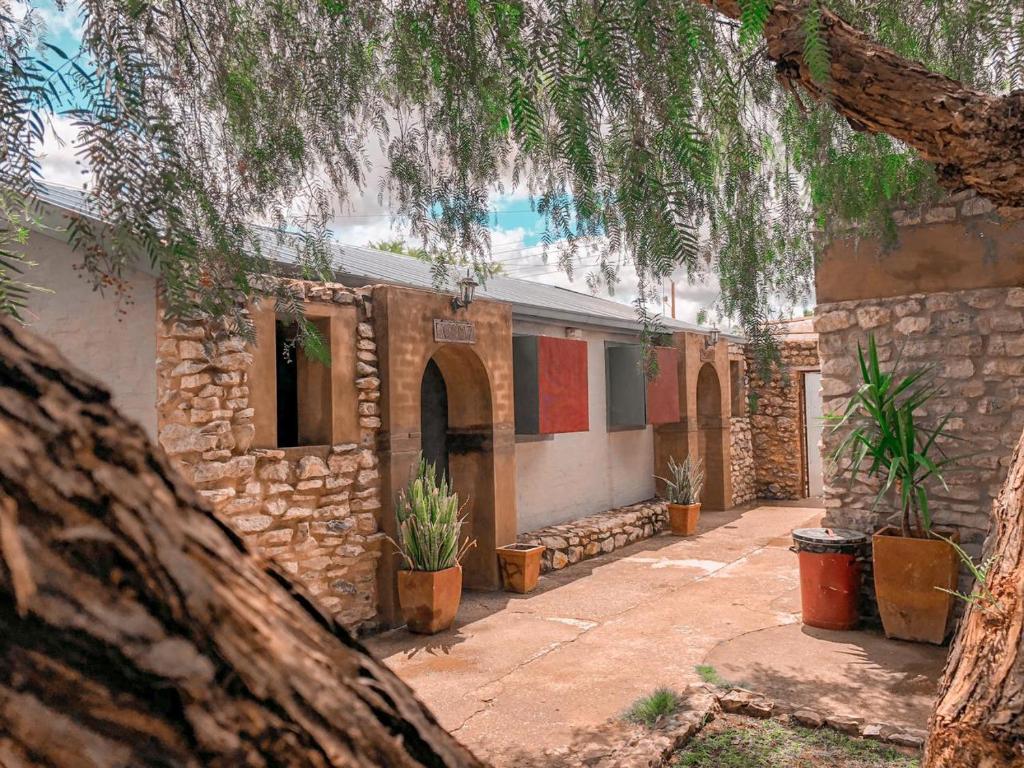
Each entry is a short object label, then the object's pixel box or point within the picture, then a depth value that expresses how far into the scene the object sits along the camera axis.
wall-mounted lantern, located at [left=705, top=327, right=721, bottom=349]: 11.66
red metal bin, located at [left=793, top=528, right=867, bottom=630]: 5.59
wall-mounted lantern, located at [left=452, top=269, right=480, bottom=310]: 6.54
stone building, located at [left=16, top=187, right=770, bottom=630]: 4.85
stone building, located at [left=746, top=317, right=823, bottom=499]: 12.80
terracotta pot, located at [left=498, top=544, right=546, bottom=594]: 7.21
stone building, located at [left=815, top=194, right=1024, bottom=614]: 5.27
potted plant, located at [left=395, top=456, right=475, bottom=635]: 5.96
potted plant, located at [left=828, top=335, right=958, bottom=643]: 5.20
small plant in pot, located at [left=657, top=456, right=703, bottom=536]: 10.20
